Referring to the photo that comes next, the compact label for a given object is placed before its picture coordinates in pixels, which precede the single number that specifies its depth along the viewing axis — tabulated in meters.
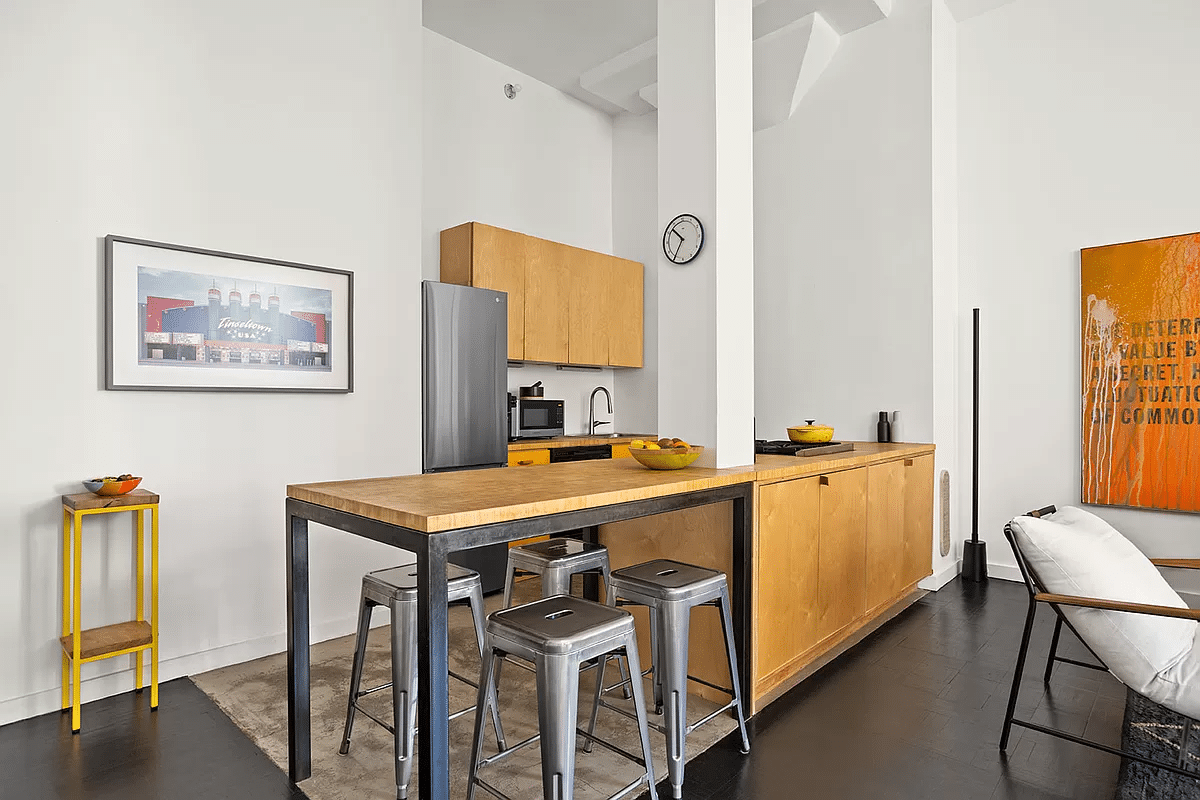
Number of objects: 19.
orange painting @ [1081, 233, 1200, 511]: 3.87
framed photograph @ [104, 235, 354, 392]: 2.85
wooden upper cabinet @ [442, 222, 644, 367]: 4.65
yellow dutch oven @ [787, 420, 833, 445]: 3.71
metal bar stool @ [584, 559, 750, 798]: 2.07
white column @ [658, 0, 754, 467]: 2.81
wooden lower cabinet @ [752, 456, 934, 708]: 2.73
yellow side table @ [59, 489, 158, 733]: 2.54
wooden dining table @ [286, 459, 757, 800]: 1.62
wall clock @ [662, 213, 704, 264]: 2.85
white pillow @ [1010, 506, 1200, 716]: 2.07
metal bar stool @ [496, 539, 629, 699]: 2.49
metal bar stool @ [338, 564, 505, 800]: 2.07
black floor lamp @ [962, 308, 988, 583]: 4.55
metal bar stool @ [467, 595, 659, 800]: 1.65
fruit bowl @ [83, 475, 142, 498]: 2.62
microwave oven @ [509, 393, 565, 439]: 4.93
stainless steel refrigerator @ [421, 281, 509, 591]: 3.99
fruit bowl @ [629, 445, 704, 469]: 2.57
